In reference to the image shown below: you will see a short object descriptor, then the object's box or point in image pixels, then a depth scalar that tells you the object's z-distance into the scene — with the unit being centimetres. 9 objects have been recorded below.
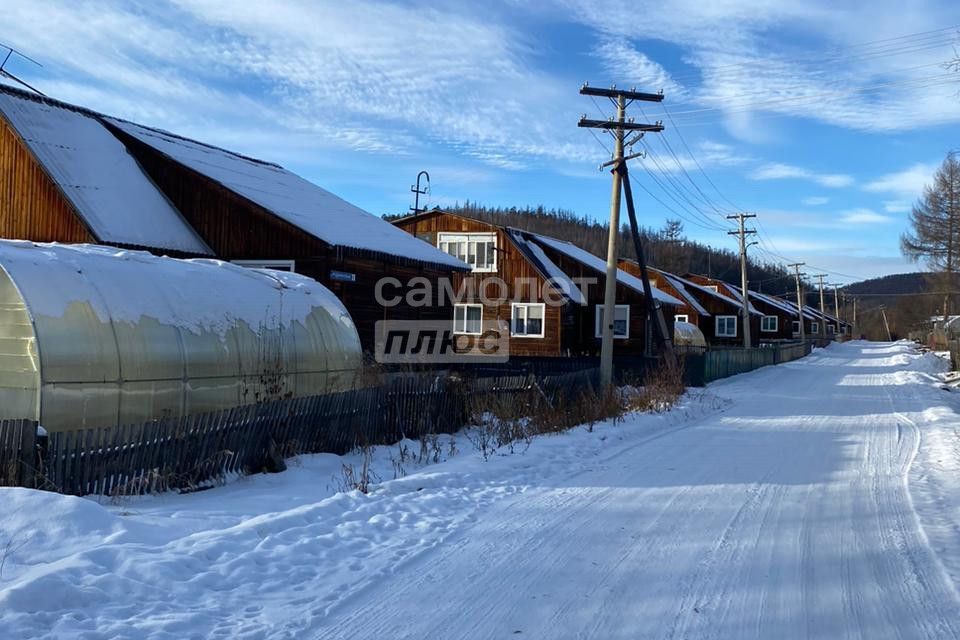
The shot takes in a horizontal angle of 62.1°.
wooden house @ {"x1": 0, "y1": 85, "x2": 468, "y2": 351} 1958
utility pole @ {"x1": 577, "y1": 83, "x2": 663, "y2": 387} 2055
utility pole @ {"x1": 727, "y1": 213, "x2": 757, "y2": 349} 4302
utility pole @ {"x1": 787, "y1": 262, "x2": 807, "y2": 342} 7081
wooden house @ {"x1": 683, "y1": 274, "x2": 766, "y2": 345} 6359
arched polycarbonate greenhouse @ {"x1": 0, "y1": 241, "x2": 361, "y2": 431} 941
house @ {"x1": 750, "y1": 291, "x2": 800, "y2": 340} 8771
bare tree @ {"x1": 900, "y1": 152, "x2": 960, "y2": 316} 5022
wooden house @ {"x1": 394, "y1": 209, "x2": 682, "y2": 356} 3494
